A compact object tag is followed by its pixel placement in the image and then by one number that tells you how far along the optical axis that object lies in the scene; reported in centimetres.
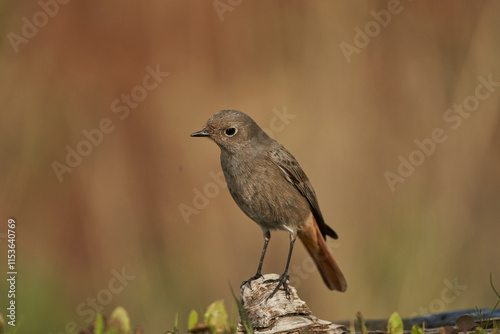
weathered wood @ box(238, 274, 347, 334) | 741
